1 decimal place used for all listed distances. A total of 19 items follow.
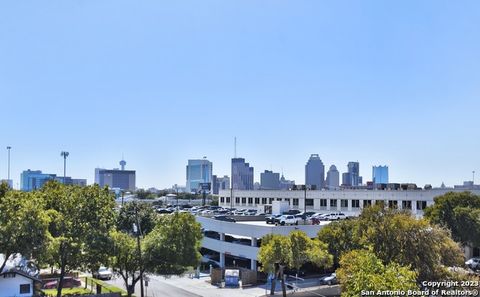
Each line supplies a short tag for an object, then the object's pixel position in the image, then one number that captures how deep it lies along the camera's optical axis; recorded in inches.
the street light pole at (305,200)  3021.4
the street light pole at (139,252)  1376.1
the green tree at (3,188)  1443.2
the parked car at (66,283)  1697.6
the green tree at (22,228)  1142.3
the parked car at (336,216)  2425.0
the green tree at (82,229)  1270.9
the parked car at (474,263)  1885.3
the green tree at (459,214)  1871.3
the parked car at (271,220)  2181.3
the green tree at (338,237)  1502.2
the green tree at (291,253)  1450.5
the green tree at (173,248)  1428.4
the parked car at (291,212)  2662.4
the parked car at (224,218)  2284.7
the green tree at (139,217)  2079.2
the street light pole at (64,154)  3654.0
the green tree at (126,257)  1380.4
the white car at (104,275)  1953.5
